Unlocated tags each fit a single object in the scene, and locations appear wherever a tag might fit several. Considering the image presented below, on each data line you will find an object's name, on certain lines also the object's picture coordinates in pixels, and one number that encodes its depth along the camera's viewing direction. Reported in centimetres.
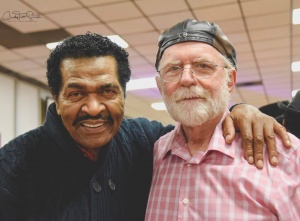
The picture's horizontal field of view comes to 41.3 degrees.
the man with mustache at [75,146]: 157
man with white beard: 152
